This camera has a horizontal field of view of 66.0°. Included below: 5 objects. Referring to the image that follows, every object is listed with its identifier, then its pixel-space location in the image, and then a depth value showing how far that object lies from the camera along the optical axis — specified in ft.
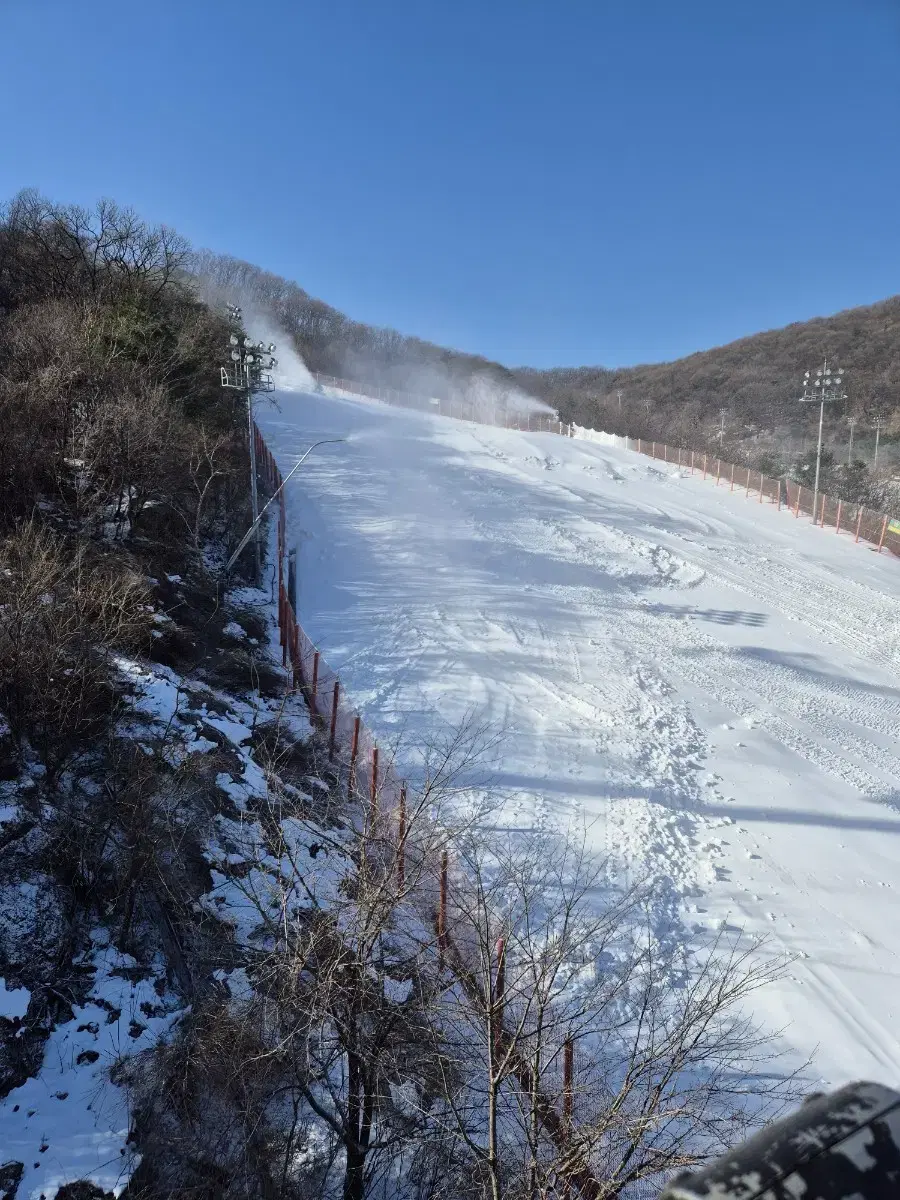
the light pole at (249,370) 75.87
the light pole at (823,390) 132.77
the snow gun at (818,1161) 3.59
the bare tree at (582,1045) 16.92
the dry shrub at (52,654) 30.48
